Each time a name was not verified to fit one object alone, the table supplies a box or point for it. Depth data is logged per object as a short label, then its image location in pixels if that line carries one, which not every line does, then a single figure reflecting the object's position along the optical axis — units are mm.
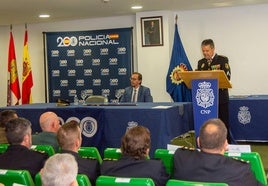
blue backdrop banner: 9094
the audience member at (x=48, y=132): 3801
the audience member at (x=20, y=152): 2900
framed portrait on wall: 8555
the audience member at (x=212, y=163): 2334
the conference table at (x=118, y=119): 5359
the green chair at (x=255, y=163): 2650
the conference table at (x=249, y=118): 7047
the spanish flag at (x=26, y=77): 9391
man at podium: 5484
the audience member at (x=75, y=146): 2783
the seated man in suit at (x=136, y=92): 6926
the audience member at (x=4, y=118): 4105
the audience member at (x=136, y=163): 2531
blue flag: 8422
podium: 4898
